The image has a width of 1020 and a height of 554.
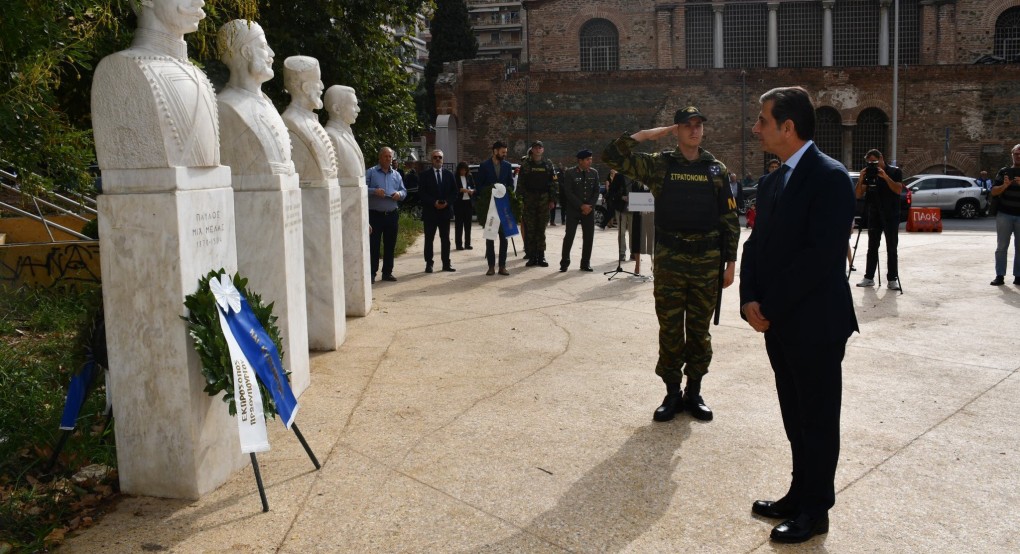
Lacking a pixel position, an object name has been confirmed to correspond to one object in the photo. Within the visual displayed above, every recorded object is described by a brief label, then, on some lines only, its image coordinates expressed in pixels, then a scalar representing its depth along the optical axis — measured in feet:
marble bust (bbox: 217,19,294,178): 20.18
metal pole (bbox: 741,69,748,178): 123.03
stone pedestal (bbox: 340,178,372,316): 31.91
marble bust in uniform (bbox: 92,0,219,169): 14.33
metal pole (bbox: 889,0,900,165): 119.95
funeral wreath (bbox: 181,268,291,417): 14.69
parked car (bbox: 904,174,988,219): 94.02
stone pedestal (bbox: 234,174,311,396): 20.57
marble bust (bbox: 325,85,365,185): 31.71
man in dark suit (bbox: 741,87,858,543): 13.15
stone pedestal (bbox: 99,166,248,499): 14.44
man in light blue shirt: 41.34
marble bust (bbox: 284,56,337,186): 26.48
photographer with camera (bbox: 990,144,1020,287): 37.96
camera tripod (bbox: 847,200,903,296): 39.38
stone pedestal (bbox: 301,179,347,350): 26.61
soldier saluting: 19.36
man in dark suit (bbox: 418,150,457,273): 46.24
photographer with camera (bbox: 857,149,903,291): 38.45
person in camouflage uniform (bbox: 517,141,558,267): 47.09
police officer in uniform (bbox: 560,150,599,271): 46.37
